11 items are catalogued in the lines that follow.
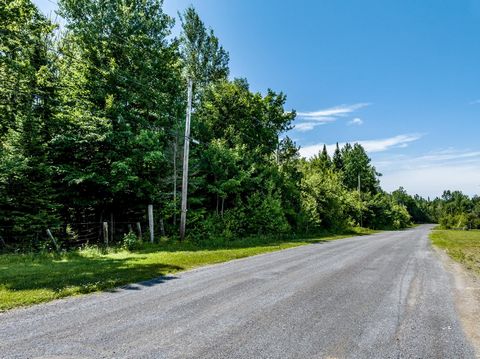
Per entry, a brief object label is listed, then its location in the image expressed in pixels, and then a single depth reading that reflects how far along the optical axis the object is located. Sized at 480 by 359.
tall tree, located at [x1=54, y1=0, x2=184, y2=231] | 18.08
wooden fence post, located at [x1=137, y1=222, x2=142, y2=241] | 18.21
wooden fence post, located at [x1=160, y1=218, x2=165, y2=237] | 19.75
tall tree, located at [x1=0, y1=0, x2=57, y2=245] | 14.77
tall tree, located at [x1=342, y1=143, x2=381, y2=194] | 76.19
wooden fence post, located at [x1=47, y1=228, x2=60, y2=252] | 14.29
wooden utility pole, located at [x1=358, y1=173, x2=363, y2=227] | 56.93
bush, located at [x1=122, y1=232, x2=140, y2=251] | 15.81
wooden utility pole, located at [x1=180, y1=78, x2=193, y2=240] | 18.20
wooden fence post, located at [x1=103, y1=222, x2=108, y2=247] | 16.27
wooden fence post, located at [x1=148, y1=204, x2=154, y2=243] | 18.05
